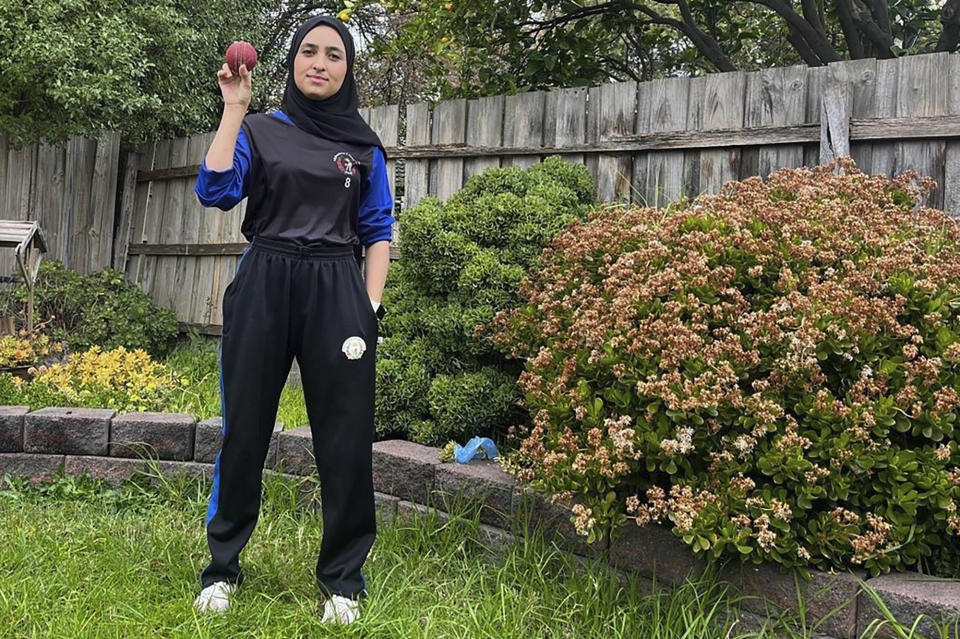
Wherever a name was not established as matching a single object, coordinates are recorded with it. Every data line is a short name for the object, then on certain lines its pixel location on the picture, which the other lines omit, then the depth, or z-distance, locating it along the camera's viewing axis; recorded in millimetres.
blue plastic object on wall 3385
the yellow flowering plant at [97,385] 4462
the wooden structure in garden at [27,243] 5465
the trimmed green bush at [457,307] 3601
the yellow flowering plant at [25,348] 5086
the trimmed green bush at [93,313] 6629
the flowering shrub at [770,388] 2340
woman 2586
